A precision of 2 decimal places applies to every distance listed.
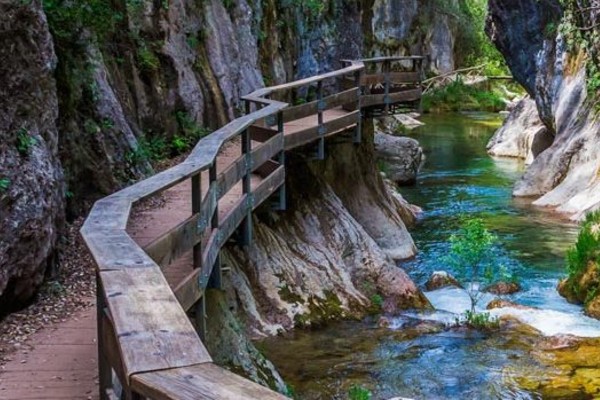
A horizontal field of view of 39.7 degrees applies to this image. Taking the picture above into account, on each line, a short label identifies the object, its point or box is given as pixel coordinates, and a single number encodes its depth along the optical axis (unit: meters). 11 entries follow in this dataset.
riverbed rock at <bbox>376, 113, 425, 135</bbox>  40.09
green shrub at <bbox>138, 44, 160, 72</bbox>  13.82
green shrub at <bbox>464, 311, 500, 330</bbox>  13.72
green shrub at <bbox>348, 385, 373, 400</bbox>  9.54
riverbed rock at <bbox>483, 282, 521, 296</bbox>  16.73
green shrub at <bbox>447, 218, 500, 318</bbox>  15.62
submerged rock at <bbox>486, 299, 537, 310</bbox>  15.20
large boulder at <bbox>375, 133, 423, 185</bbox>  29.81
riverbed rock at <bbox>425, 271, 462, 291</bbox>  17.14
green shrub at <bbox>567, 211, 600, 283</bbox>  16.11
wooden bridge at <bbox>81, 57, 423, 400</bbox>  2.64
